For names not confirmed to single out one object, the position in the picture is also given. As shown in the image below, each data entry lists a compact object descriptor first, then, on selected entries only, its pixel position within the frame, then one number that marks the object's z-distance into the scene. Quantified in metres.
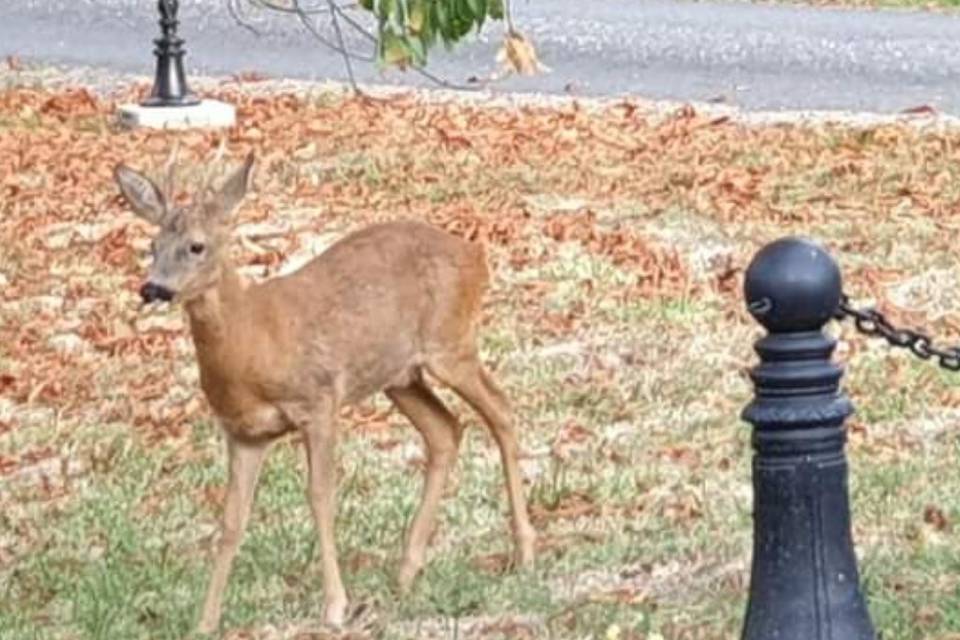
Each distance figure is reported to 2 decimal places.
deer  12.85
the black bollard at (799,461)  8.38
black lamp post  27.55
